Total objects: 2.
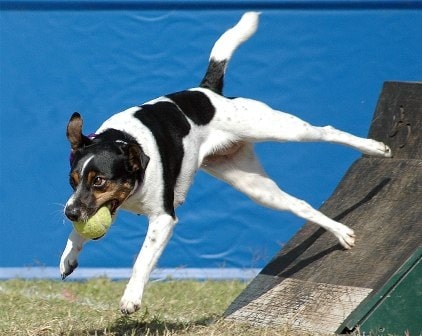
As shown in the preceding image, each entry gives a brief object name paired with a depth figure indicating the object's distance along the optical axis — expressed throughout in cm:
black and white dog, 1174
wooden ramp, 1212
